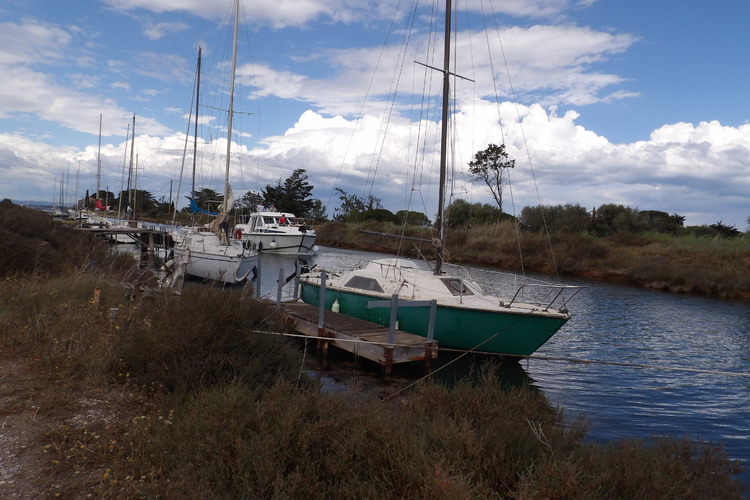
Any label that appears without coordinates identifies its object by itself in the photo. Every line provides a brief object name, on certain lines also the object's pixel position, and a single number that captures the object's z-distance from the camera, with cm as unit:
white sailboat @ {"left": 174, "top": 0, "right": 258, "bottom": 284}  2231
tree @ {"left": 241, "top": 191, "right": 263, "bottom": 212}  8596
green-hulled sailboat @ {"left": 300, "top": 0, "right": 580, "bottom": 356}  1171
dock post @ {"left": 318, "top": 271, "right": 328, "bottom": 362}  1232
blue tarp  3478
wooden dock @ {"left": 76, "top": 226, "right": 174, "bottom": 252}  2617
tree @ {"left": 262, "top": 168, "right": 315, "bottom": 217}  8050
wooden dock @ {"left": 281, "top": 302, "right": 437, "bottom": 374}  1097
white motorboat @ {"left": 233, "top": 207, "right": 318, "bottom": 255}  4094
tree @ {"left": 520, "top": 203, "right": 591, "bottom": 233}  4550
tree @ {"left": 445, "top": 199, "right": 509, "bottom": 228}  5000
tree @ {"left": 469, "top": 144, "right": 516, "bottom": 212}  5053
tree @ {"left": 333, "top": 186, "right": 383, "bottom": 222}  8156
